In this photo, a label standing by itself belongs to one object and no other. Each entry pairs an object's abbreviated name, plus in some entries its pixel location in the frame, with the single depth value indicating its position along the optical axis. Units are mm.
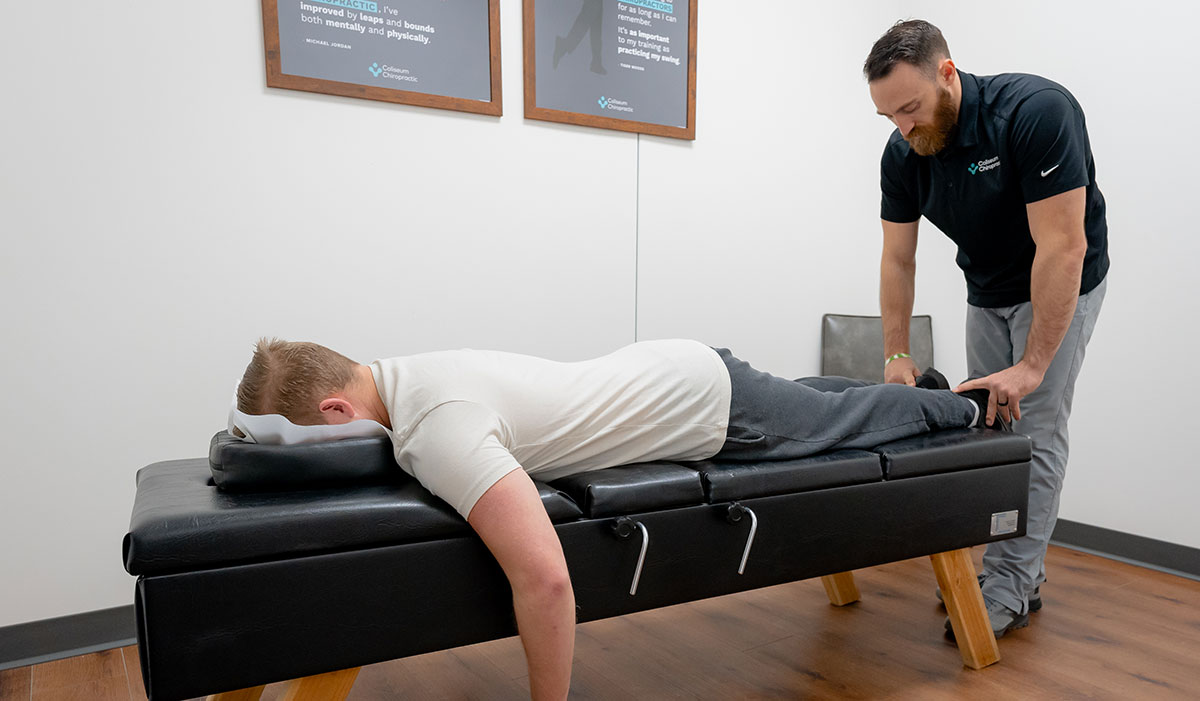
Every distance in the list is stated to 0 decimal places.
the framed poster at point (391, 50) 2121
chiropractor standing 1813
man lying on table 1164
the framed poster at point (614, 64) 2498
